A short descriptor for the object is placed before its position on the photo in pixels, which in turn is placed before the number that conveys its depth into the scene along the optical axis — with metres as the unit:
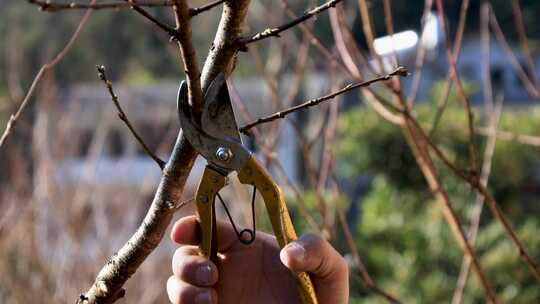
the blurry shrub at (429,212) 5.03
